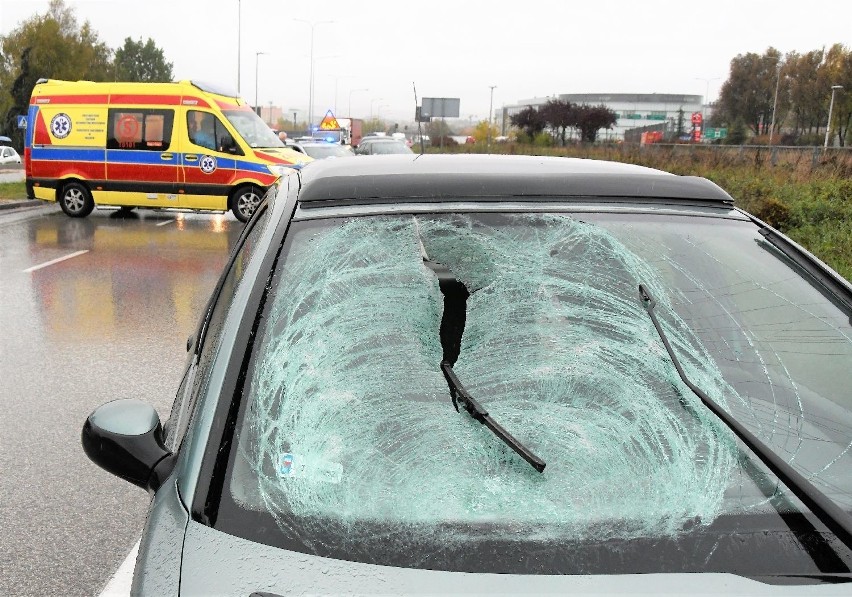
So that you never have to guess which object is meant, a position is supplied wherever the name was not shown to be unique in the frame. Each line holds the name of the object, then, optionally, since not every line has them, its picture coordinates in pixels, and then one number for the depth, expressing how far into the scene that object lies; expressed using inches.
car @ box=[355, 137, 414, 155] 1161.7
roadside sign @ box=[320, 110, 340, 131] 1462.7
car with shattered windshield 52.9
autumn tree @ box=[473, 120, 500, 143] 2999.5
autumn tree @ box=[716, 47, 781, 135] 2842.0
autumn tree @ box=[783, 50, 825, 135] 2425.0
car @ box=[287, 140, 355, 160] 986.2
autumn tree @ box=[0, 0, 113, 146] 2078.0
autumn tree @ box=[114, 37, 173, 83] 3895.2
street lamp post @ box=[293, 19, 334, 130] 2558.3
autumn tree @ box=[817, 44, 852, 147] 2267.5
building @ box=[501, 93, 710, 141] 4471.0
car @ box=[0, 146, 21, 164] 1599.4
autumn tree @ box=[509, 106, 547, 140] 1852.9
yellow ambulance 618.5
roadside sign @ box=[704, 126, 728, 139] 2576.3
